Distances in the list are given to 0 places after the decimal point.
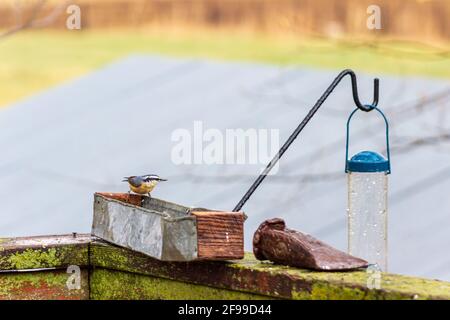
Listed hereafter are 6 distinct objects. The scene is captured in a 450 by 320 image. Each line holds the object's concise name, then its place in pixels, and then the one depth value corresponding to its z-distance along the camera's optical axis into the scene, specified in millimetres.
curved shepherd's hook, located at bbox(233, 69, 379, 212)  5395
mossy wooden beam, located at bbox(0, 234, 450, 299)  4551
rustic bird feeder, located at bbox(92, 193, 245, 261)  4797
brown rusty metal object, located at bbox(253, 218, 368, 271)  4820
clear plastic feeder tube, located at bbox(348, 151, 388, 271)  5621
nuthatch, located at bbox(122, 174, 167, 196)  5862
